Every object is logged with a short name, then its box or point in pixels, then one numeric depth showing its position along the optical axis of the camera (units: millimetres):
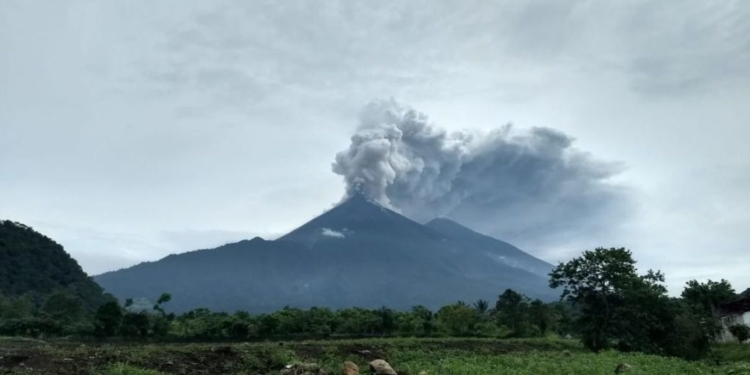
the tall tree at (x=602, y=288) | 36812
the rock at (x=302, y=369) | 17805
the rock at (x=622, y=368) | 21552
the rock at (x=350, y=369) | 17984
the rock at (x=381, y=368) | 18266
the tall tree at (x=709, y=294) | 59031
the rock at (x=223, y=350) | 20078
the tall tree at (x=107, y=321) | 44750
